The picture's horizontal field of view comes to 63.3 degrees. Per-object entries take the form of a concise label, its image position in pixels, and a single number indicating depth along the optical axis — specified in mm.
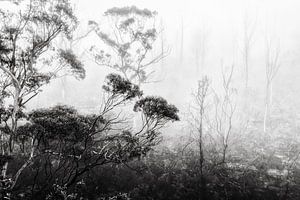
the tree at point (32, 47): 10297
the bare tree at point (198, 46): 39747
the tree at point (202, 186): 10594
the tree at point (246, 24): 30584
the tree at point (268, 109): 23423
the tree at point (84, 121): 9336
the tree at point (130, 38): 18969
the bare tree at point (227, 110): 26500
